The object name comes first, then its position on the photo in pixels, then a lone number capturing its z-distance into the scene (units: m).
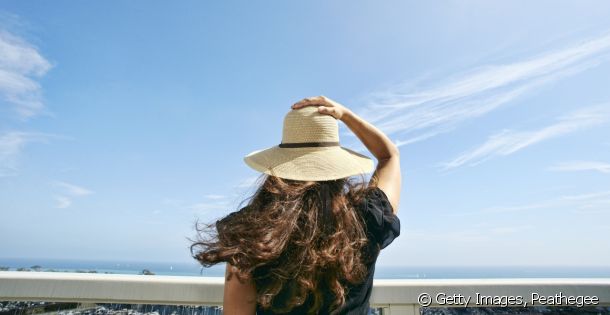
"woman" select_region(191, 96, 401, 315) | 0.95
